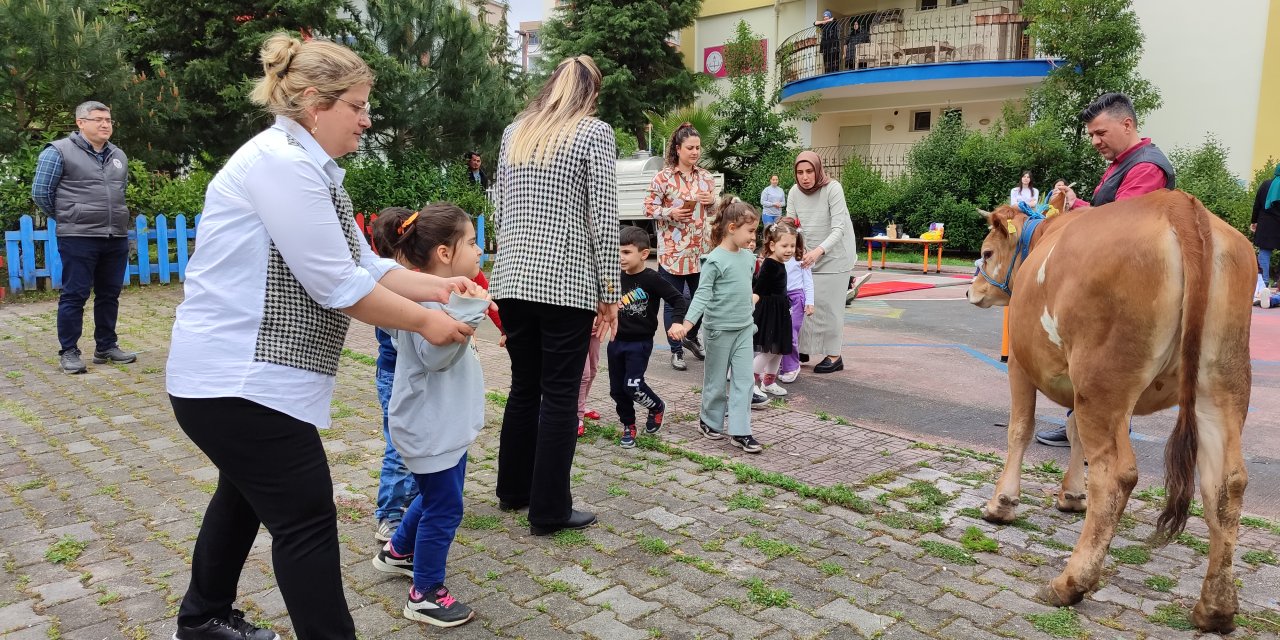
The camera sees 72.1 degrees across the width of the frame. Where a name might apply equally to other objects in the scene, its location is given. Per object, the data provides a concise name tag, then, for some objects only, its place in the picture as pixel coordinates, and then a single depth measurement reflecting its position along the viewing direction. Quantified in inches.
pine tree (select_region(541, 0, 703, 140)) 1006.4
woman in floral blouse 293.1
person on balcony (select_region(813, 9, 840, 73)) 1003.9
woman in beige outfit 289.3
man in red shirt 174.6
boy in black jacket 213.3
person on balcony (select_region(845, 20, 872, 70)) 991.6
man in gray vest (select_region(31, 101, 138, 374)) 287.0
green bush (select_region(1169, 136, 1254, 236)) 663.8
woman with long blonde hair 150.6
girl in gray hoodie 123.4
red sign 1134.2
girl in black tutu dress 250.8
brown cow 124.0
